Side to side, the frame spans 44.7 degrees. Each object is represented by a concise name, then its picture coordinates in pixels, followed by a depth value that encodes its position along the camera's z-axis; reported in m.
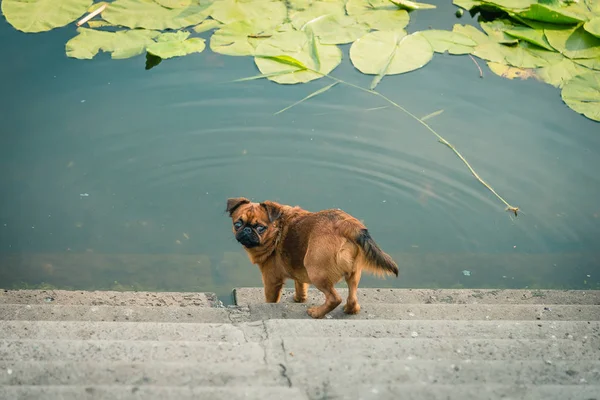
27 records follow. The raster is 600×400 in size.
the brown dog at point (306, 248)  4.38
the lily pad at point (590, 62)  7.47
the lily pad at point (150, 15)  7.78
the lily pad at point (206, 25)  7.84
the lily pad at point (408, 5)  8.16
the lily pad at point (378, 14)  7.90
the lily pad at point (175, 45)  7.46
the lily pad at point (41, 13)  7.79
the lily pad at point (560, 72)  7.45
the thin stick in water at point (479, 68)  7.74
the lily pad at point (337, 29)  7.66
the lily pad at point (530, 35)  7.69
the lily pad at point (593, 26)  7.61
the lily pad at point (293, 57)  7.28
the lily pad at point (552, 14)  7.76
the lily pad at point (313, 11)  7.82
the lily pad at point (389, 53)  7.42
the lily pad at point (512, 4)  8.05
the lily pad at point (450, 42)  7.79
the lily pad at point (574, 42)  7.62
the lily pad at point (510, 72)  7.69
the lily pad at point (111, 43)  7.50
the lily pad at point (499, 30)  7.85
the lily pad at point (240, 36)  7.52
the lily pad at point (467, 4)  8.30
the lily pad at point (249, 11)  7.87
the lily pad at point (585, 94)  7.14
